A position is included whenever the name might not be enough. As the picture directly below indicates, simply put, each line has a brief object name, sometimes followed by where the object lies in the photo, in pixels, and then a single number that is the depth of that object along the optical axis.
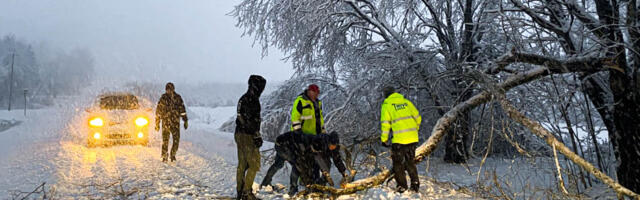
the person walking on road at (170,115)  7.11
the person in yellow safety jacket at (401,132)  4.78
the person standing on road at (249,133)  4.39
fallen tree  4.52
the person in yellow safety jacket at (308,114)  4.89
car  7.97
